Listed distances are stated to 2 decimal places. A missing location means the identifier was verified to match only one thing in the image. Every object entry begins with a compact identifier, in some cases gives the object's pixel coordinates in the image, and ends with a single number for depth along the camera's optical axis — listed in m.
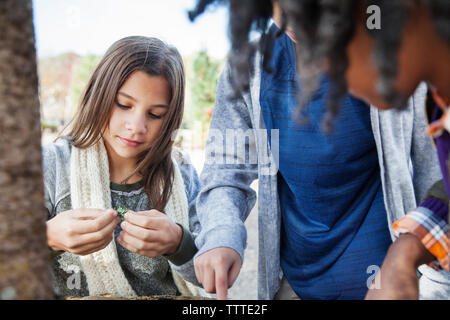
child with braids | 0.57
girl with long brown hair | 1.52
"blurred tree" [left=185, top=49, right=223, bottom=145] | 10.16
